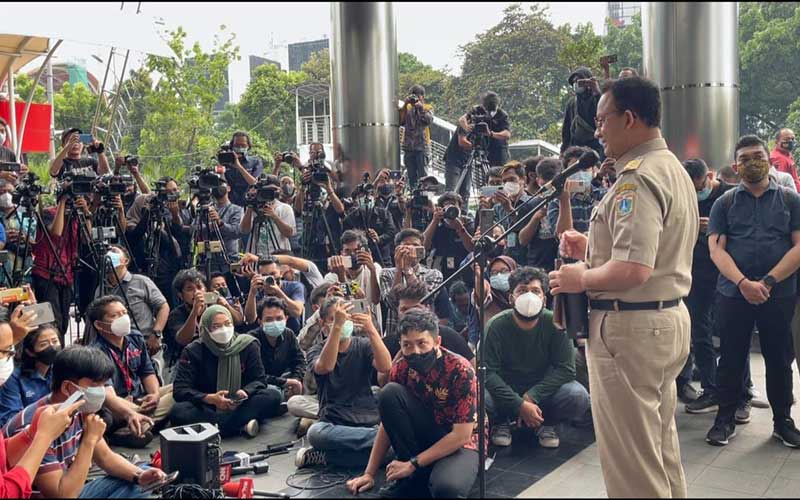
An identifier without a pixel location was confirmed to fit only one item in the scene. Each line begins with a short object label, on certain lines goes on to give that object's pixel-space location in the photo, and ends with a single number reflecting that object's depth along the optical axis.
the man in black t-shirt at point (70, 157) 5.66
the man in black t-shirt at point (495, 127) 7.17
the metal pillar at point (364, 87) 8.01
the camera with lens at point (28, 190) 4.85
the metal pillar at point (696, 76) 5.80
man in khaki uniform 2.17
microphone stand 2.70
